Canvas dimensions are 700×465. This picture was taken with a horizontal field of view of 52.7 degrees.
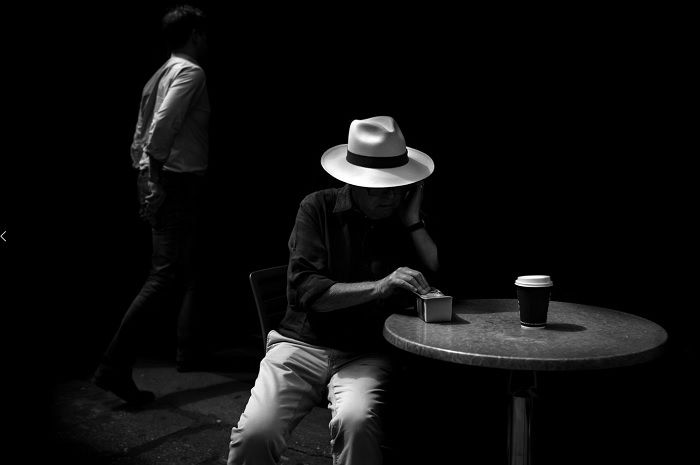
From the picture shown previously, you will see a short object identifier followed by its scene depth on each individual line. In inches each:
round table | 75.1
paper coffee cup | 85.4
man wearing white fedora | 95.4
